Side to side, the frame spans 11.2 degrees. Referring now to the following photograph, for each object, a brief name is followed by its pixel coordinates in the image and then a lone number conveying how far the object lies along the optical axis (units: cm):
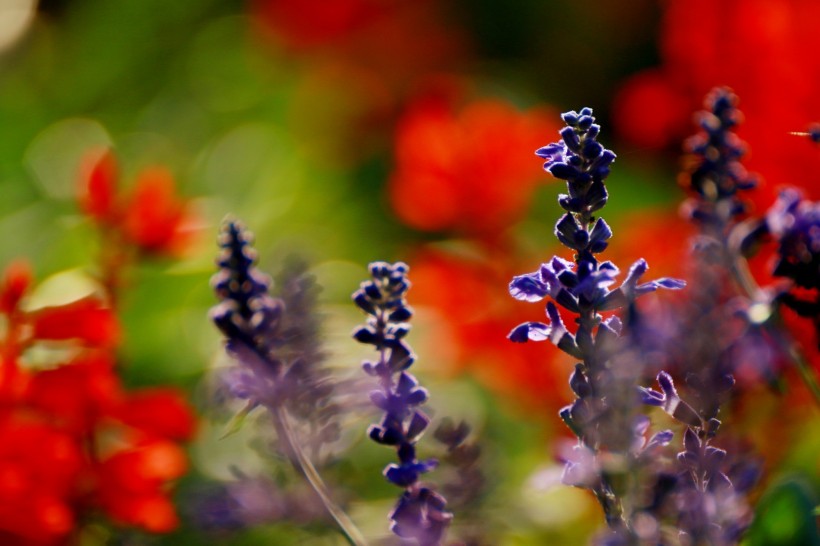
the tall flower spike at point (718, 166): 90
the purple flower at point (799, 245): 88
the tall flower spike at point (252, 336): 88
